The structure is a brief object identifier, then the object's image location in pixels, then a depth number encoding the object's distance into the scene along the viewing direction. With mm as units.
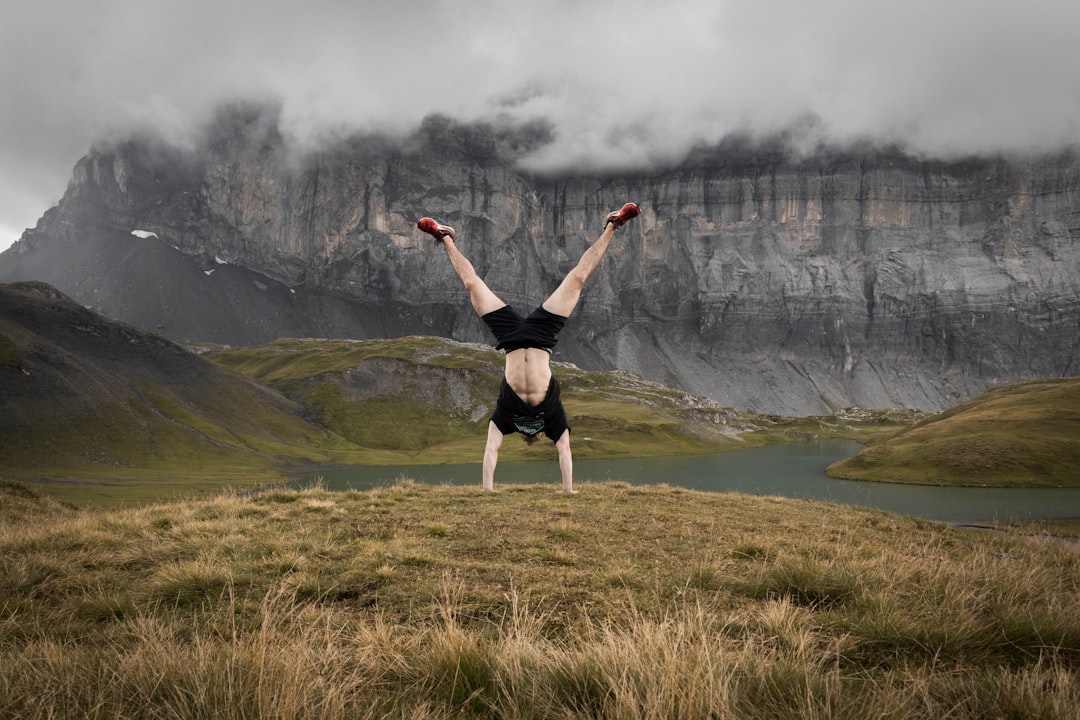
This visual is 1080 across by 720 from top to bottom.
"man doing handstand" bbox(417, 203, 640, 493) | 10672
